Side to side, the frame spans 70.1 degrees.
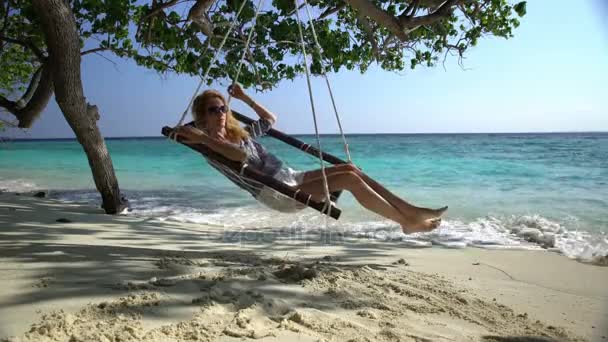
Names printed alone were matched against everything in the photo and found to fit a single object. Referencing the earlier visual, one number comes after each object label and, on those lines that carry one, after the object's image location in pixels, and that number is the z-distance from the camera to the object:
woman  2.60
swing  2.44
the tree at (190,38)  3.71
